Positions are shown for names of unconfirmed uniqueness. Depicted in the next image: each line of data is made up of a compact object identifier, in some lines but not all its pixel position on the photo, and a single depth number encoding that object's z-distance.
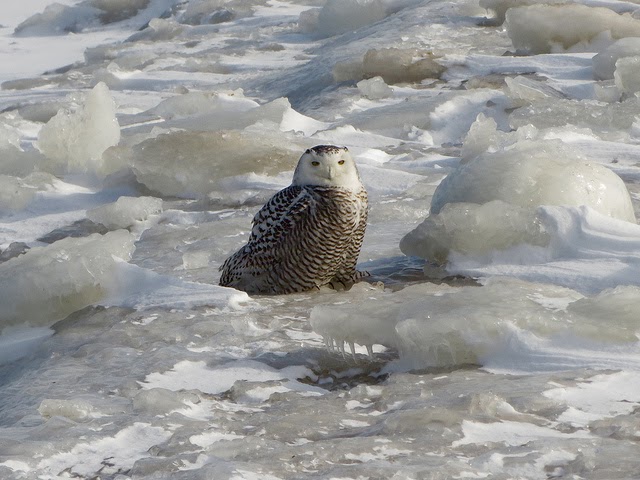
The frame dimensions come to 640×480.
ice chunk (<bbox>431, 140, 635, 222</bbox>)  11.19
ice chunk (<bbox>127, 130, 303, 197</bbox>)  15.76
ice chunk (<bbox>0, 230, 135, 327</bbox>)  10.22
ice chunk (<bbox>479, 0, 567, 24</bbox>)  23.47
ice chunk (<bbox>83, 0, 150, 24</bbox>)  35.97
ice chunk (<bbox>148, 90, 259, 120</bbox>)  20.48
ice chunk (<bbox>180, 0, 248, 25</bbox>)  31.73
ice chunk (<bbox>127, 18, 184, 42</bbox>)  30.70
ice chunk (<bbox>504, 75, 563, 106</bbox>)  17.73
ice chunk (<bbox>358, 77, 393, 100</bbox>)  20.00
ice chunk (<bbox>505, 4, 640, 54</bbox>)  20.86
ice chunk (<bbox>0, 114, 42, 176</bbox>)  17.23
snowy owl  9.84
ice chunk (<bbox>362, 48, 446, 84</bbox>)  20.75
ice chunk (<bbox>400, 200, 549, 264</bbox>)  10.79
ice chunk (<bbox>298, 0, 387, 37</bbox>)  27.48
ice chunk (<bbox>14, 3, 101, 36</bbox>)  34.34
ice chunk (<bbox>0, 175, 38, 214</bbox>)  15.69
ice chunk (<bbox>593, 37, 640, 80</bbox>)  19.06
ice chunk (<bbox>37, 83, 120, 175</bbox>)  17.11
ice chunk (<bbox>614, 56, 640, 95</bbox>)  17.93
